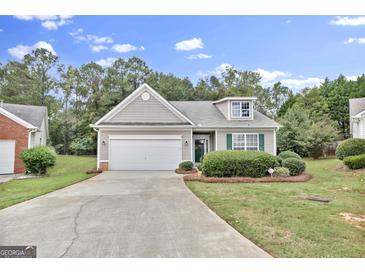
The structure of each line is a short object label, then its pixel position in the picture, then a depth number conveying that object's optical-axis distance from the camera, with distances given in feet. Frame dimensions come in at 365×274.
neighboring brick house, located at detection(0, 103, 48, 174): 42.29
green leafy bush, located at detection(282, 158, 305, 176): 34.81
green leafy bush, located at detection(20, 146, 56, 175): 39.65
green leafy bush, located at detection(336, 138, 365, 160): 40.81
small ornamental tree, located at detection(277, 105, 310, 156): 64.95
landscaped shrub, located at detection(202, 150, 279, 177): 32.91
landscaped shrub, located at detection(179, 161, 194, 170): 41.42
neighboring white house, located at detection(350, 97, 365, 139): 49.67
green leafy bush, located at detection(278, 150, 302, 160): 39.11
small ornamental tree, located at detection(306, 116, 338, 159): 63.41
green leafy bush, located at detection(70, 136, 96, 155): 75.36
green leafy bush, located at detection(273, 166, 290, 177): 33.30
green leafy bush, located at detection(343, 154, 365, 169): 36.80
